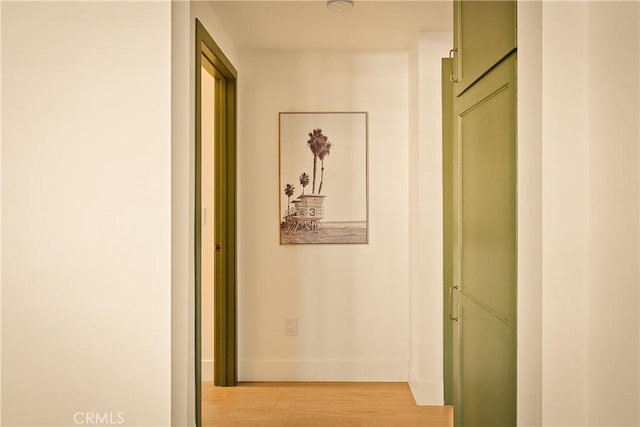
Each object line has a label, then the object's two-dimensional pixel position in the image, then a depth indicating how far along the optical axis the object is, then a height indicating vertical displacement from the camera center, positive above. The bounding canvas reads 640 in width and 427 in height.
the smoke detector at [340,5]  2.86 +1.10
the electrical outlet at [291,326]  3.85 -0.83
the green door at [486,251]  1.58 -0.14
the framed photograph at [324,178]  3.83 +0.22
